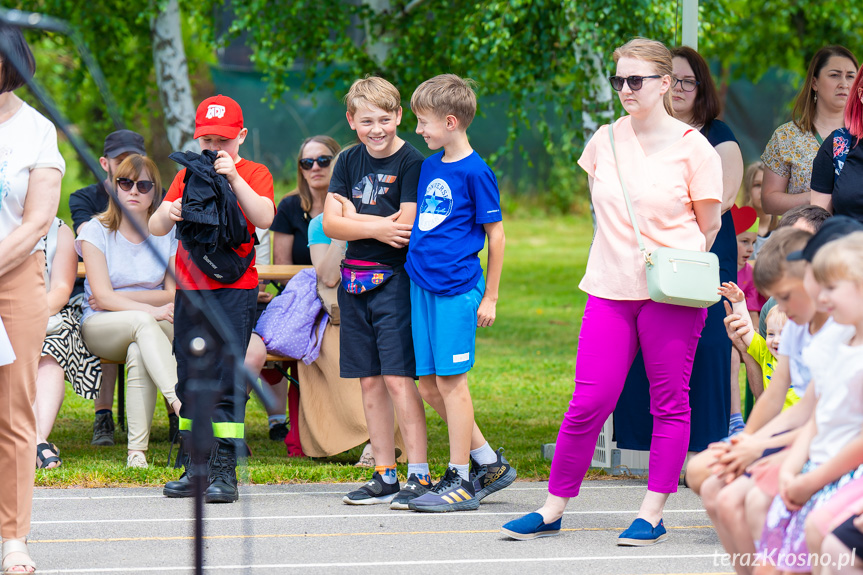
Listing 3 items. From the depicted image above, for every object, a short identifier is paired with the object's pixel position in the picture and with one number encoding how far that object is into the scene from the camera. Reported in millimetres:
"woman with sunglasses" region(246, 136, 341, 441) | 12672
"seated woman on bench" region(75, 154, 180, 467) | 11703
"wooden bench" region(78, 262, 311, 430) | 12359
